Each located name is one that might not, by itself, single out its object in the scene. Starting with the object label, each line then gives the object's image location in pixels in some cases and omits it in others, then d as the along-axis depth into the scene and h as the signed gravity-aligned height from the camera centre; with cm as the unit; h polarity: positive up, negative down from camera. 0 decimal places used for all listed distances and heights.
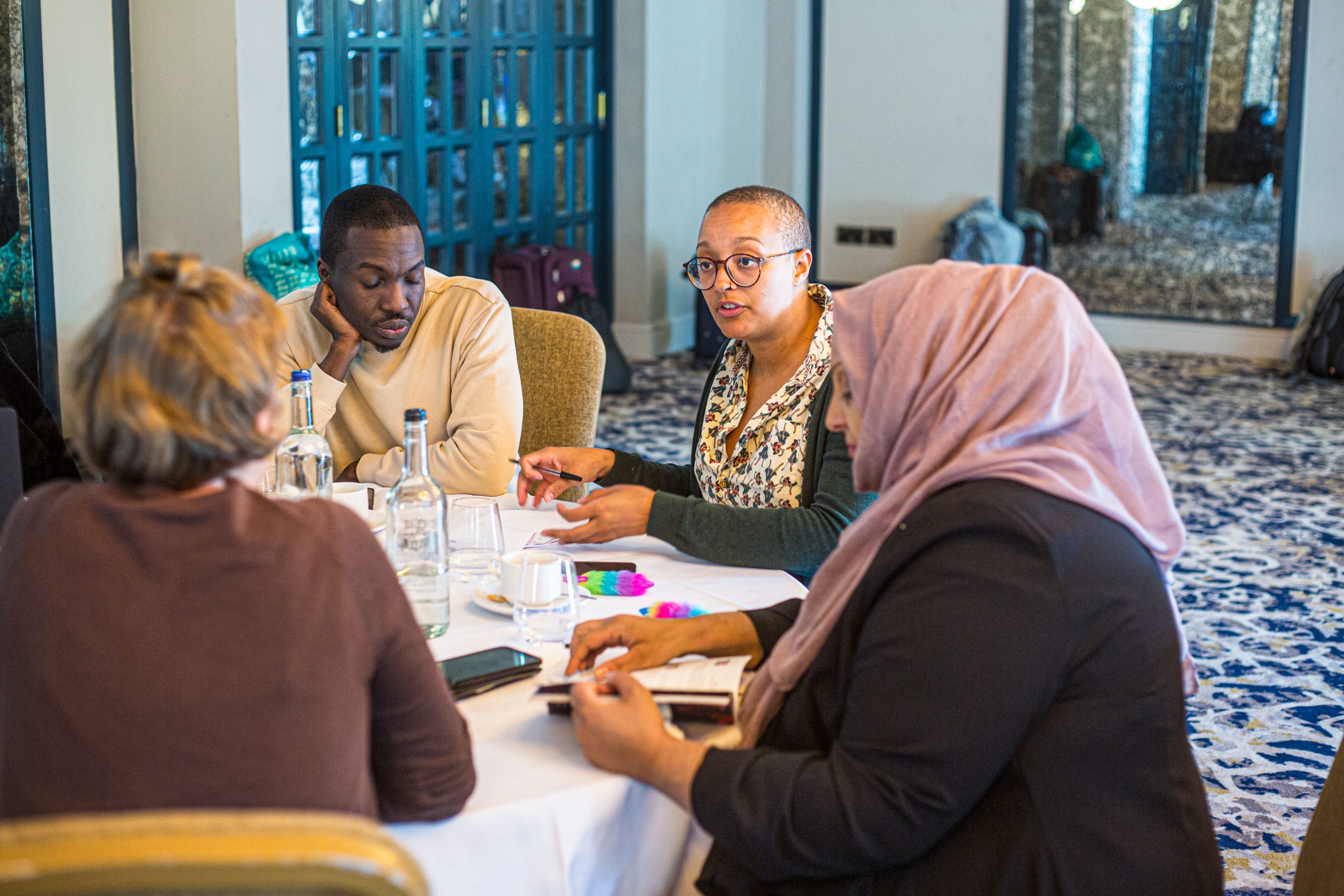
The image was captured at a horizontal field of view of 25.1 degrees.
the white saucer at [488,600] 294 -72
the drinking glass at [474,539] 305 -69
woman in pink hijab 255 -65
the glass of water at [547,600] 286 -69
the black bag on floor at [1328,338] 857 -120
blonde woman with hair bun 239 -56
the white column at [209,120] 567 -26
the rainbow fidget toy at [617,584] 302 -72
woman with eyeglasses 315 -64
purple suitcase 810 -94
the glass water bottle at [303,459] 311 -62
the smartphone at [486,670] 275 -72
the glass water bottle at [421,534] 287 -64
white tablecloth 257 -77
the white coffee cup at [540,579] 286 -67
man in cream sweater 350 -56
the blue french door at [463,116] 680 -34
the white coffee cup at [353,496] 321 -69
